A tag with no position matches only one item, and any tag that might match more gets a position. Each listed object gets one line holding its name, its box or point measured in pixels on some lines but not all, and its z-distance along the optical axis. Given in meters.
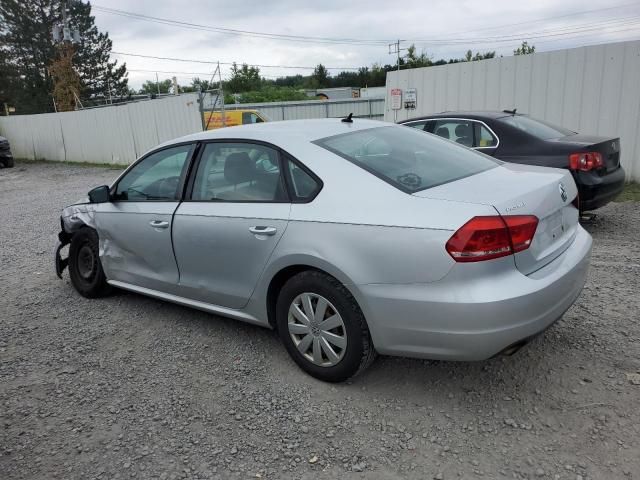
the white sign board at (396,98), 12.57
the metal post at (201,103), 15.21
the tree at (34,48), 47.25
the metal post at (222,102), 15.09
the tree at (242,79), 56.56
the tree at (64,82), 38.56
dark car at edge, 22.50
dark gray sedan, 5.92
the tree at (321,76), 85.94
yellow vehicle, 16.53
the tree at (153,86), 73.59
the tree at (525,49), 53.13
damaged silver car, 2.65
